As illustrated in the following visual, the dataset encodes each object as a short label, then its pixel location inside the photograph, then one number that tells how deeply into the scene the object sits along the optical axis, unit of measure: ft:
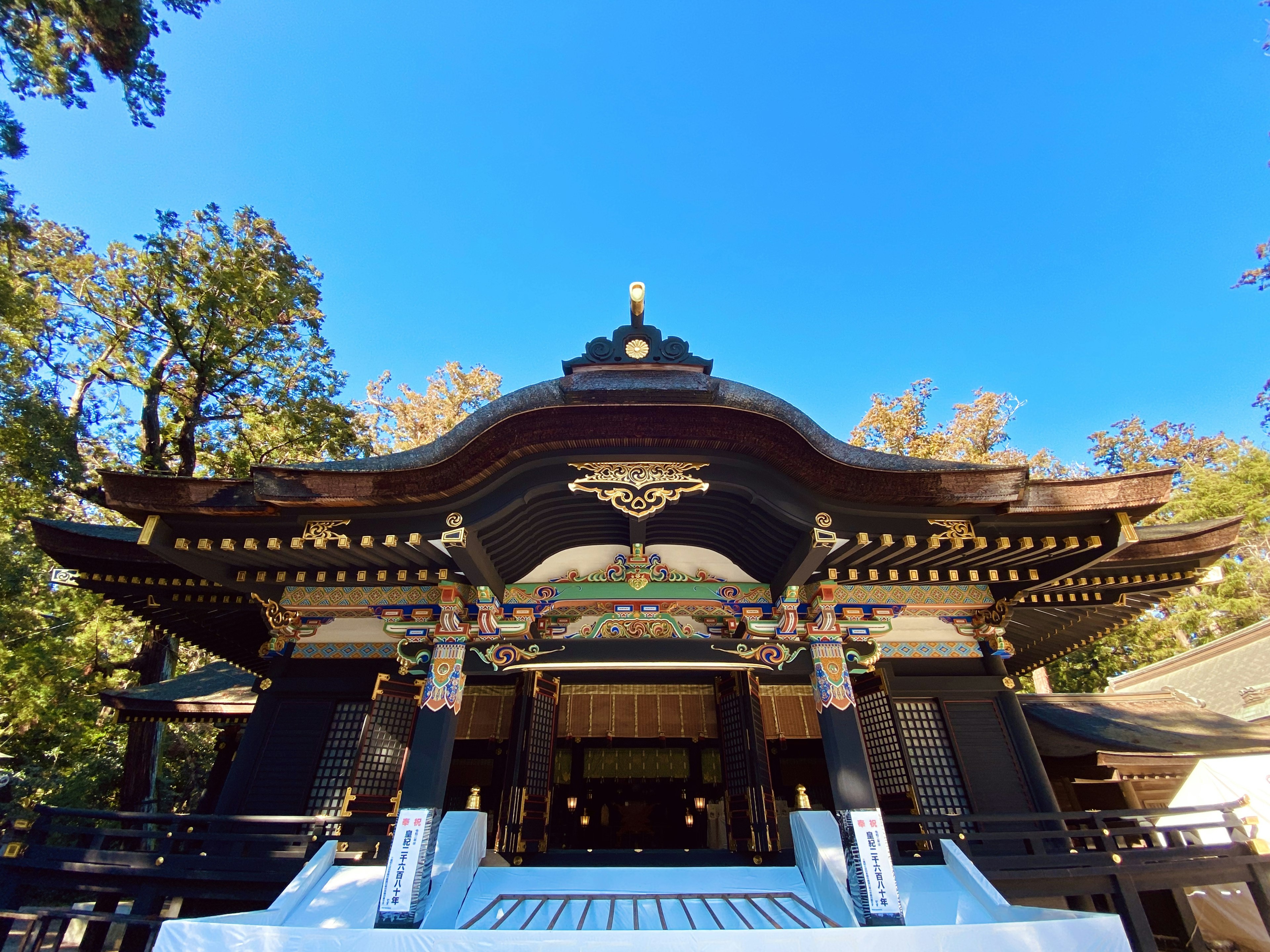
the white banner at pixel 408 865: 17.03
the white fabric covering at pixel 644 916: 13.80
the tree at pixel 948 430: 75.56
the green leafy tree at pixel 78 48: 29.48
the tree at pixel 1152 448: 99.96
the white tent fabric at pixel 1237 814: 26.94
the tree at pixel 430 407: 78.33
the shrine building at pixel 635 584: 19.97
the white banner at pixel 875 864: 17.28
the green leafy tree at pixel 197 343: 48.08
